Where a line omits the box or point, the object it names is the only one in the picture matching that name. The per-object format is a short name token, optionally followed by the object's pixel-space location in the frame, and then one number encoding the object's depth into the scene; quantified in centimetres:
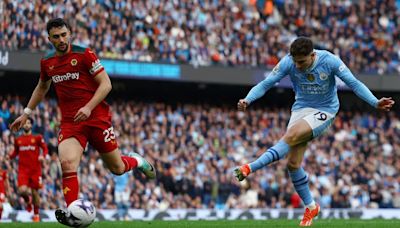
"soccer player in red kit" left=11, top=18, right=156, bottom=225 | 1083
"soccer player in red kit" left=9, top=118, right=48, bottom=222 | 1908
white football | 1005
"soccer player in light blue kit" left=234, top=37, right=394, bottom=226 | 1214
